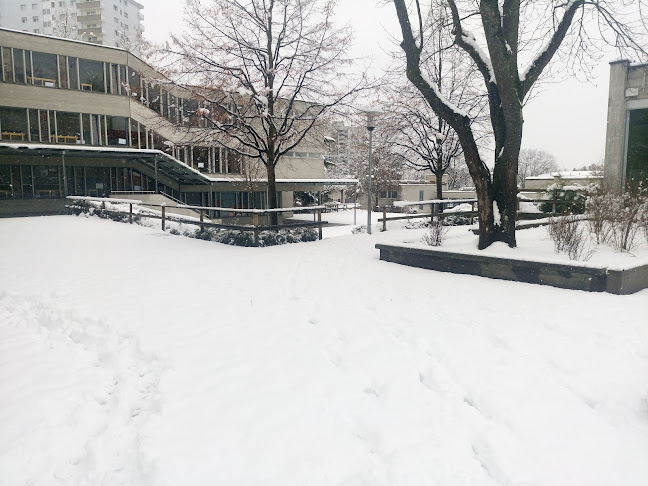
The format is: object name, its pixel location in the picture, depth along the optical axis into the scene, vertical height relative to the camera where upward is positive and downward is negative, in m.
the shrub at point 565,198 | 17.17 -0.16
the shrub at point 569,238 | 8.27 -0.85
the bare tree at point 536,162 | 107.33 +8.27
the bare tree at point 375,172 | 27.84 +2.13
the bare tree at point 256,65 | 15.66 +4.65
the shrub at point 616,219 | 8.76 -0.50
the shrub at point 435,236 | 10.45 -1.00
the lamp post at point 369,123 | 16.26 +2.60
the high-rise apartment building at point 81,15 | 93.38 +39.38
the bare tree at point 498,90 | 9.27 +2.28
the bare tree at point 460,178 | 54.34 +2.57
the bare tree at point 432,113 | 22.16 +4.18
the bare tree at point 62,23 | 46.19 +30.85
